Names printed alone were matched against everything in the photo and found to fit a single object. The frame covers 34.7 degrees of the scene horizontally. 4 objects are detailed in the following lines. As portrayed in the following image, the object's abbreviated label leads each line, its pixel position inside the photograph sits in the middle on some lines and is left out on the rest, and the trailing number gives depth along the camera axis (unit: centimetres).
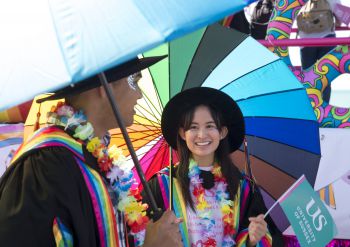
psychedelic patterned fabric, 466
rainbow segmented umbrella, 327
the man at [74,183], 185
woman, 297
